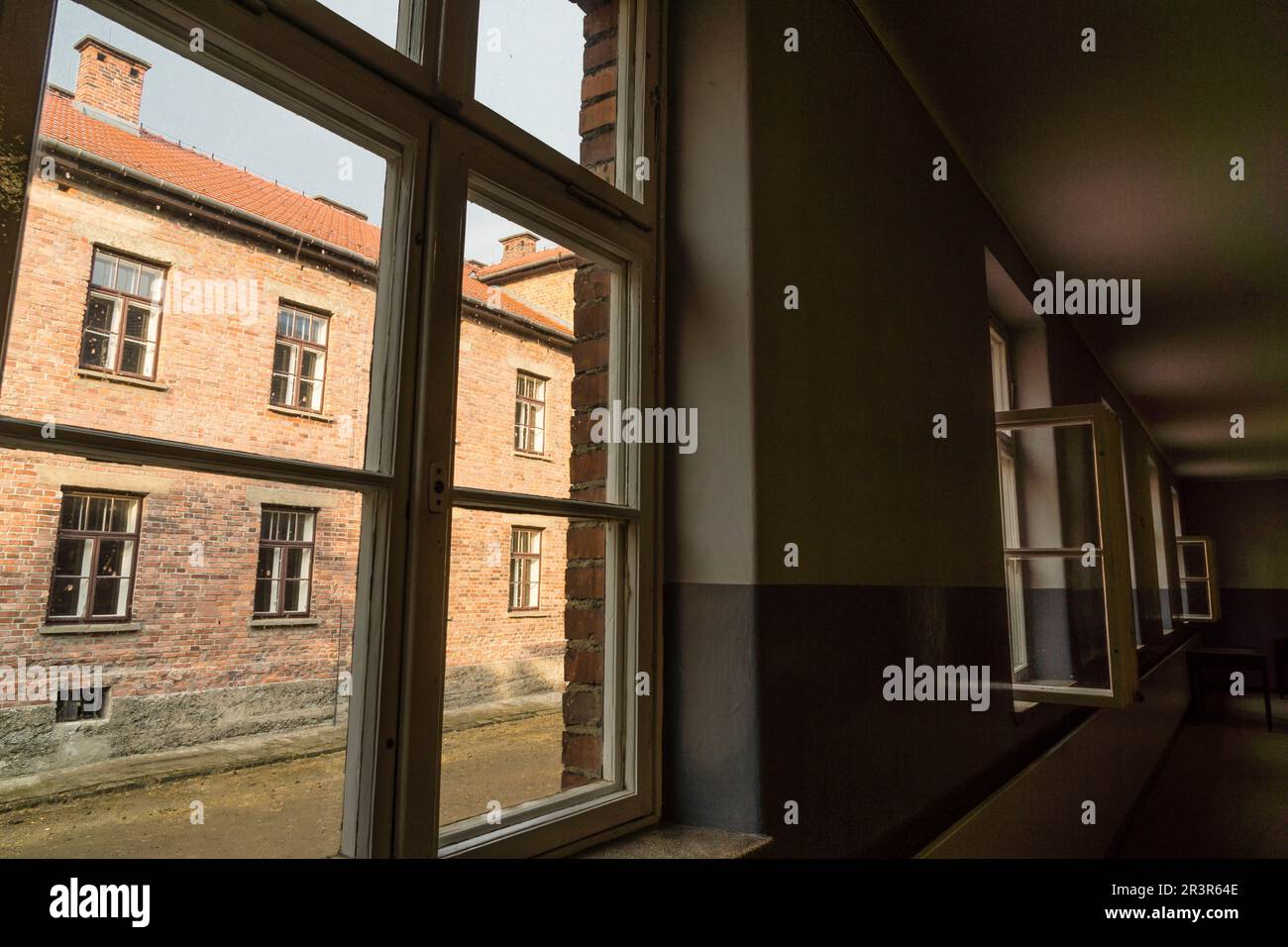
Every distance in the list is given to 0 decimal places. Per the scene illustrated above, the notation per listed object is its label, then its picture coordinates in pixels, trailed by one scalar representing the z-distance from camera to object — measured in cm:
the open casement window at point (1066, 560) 323
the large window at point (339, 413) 87
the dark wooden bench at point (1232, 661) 818
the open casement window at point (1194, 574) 1091
